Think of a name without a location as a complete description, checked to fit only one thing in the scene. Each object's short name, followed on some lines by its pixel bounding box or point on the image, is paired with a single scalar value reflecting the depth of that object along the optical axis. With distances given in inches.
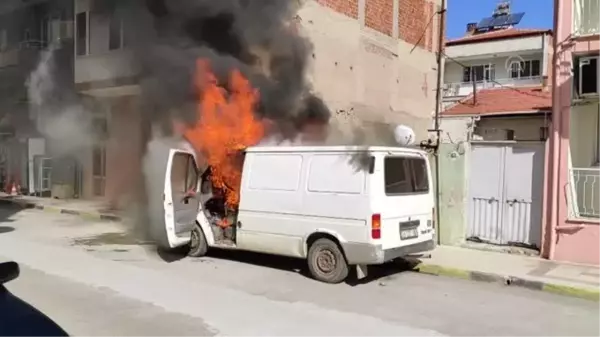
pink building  332.2
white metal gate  367.9
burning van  268.8
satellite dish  366.0
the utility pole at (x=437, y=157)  396.5
